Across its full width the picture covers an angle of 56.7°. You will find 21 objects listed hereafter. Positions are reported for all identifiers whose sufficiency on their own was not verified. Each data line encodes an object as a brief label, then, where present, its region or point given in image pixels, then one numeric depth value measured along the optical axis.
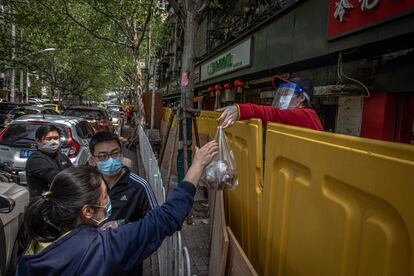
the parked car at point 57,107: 26.38
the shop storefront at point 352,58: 6.14
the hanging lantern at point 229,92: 14.58
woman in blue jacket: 1.63
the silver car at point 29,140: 6.87
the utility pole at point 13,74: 18.96
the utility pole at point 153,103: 16.52
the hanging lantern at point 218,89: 15.69
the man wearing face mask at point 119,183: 2.68
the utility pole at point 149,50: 20.48
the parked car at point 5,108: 20.52
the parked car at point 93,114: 17.00
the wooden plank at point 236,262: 2.03
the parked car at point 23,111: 18.43
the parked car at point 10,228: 3.44
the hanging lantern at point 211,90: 17.48
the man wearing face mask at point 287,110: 2.63
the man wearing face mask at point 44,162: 3.76
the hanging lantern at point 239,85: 13.20
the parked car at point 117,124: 23.16
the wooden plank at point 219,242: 2.59
